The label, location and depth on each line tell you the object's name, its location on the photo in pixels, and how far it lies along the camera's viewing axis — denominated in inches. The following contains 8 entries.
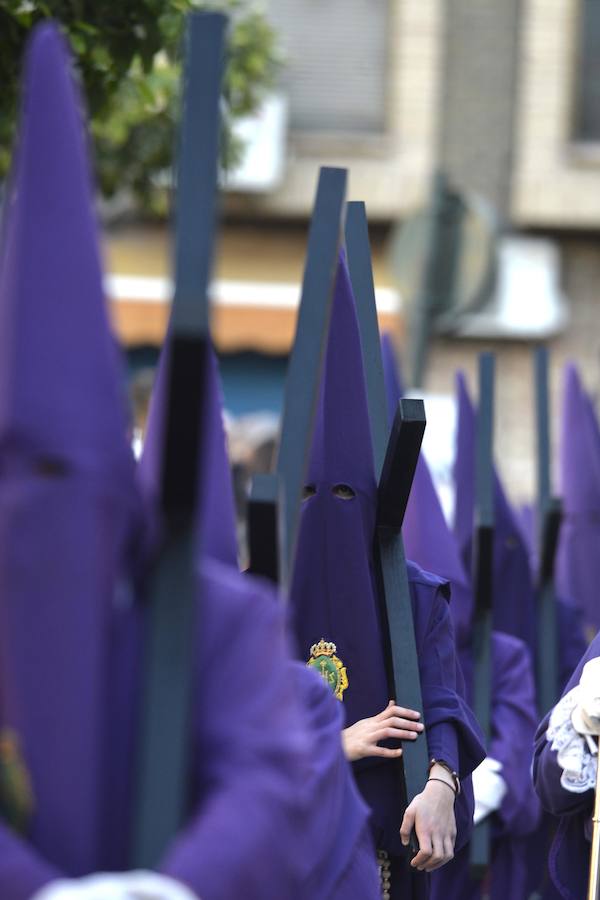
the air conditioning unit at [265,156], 1180.5
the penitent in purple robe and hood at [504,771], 481.1
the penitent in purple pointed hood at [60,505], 199.2
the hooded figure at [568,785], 354.0
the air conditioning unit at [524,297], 1205.7
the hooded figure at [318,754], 242.1
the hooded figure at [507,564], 540.1
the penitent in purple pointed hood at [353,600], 335.0
